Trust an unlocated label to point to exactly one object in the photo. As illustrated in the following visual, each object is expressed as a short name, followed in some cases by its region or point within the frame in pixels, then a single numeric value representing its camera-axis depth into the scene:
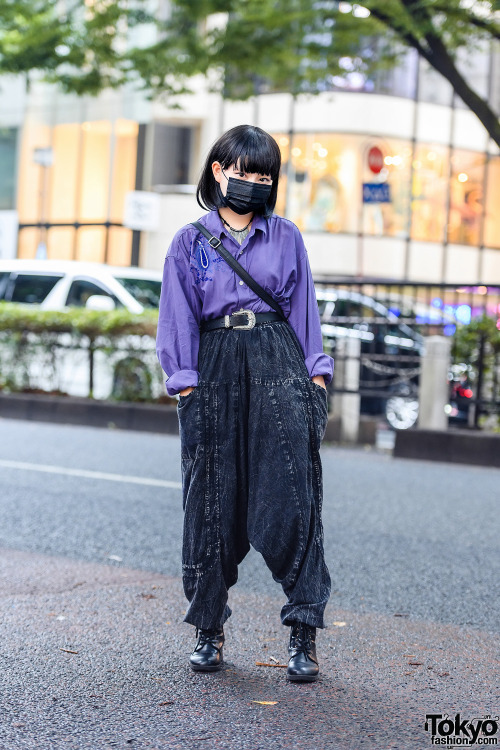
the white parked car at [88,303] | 12.51
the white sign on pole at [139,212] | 23.44
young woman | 3.46
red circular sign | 15.81
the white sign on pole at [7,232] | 24.56
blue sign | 13.73
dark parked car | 11.48
